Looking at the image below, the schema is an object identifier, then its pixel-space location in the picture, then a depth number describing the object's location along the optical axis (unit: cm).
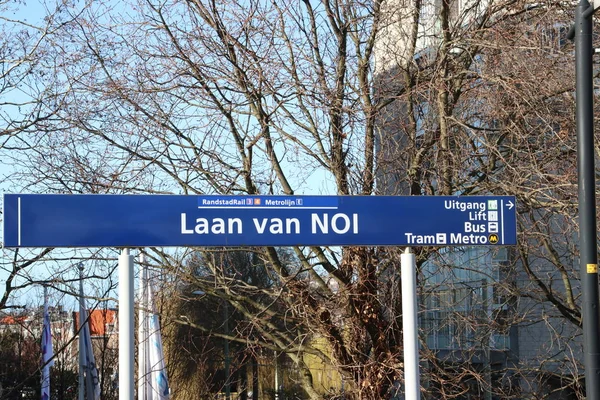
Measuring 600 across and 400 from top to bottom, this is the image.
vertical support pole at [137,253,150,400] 1080
